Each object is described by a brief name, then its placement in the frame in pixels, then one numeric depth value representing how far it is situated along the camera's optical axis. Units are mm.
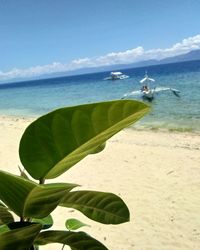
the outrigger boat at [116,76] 34464
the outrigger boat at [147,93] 14955
